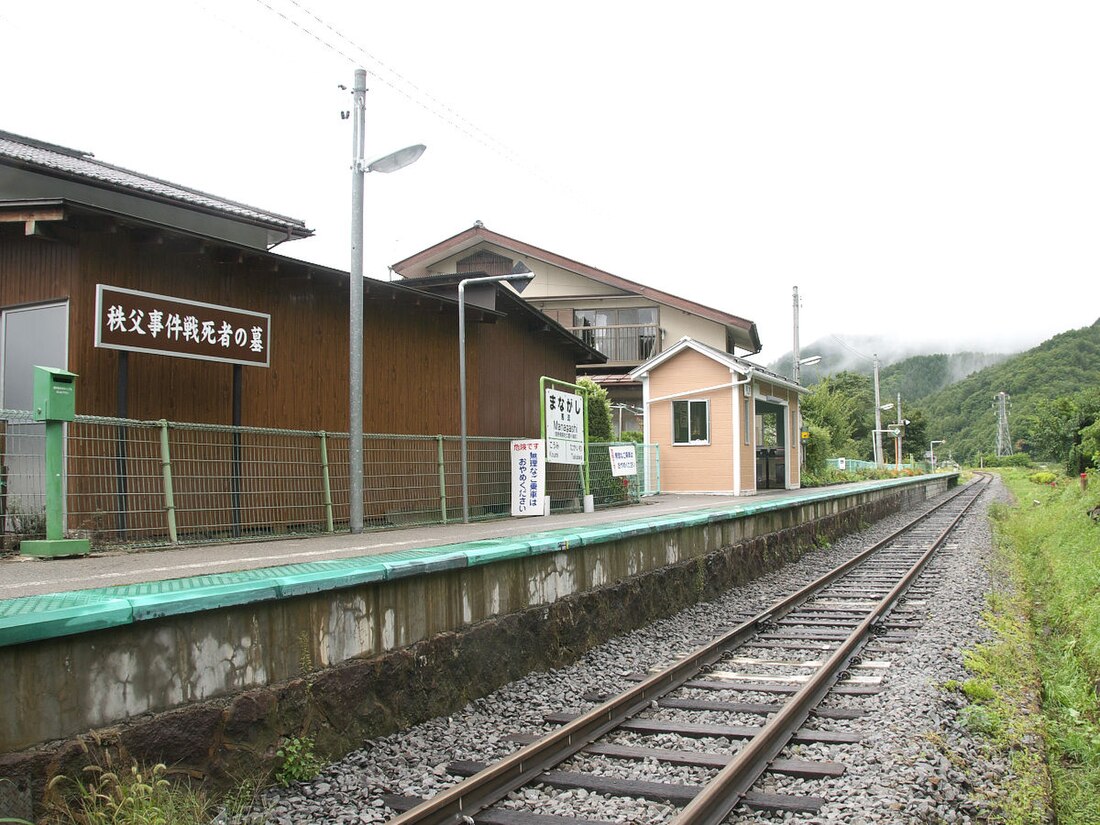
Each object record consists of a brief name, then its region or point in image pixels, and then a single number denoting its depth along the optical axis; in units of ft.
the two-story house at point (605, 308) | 95.61
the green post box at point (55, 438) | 22.89
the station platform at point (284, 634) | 11.71
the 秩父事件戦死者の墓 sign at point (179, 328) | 27.12
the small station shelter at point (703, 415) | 70.54
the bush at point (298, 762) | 14.40
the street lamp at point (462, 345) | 37.76
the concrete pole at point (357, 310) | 32.24
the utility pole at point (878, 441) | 155.63
